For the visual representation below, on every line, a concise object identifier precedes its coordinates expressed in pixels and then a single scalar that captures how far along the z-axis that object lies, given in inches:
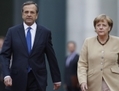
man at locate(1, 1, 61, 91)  616.9
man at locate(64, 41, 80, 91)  1061.6
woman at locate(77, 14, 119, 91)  605.8
